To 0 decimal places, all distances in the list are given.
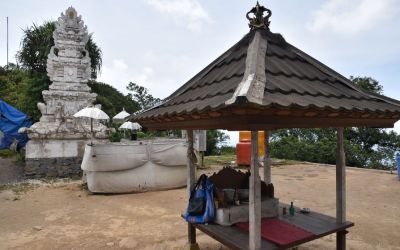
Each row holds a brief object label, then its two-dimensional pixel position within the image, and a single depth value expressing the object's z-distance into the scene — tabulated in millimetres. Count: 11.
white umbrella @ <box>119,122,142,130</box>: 15898
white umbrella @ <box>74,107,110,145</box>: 10336
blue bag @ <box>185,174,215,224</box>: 3912
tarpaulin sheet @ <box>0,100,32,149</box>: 15109
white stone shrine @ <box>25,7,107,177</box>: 11664
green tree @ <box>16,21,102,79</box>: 17594
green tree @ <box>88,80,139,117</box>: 26180
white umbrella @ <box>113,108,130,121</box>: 15352
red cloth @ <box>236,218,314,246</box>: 3375
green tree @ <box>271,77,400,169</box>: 17375
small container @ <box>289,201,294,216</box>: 4366
